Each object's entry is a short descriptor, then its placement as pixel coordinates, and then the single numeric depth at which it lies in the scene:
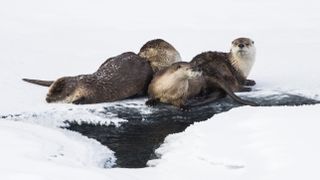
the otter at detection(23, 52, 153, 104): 13.18
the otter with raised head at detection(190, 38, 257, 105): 14.22
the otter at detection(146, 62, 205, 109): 13.55
